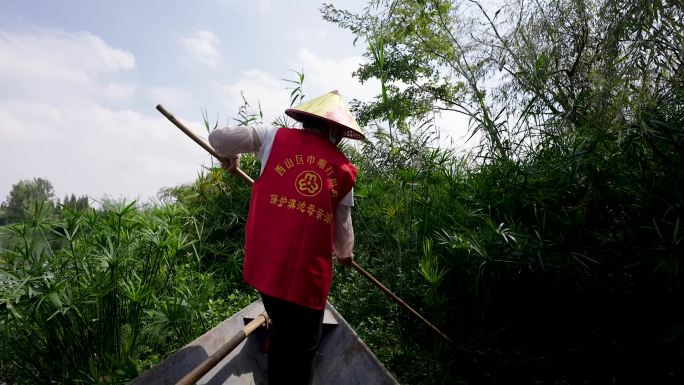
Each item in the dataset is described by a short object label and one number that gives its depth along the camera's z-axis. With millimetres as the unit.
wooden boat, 2445
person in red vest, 2043
